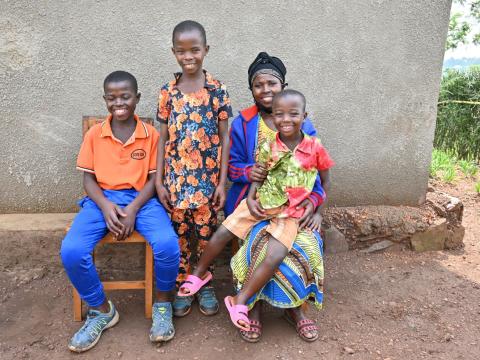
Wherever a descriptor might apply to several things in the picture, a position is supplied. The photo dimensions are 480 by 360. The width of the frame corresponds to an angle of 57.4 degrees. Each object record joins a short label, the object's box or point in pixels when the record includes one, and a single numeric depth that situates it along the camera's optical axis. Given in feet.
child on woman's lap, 7.83
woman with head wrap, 8.00
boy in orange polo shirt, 7.81
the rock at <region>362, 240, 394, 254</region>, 11.51
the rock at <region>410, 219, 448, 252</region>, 11.62
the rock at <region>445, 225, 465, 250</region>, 11.93
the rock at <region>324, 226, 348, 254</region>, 11.18
